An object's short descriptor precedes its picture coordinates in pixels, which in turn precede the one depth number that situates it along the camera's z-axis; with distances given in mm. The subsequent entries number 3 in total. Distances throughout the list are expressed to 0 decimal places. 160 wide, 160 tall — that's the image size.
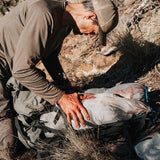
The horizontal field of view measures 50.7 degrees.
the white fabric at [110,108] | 1810
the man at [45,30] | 1749
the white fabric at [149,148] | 1450
